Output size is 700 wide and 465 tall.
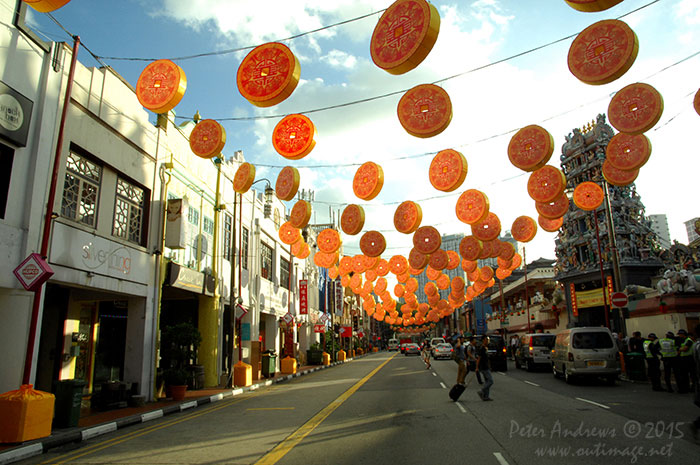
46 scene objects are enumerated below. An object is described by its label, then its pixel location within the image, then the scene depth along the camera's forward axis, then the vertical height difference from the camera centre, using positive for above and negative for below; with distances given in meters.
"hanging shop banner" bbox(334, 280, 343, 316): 53.81 +4.84
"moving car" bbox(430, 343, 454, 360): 40.50 -1.22
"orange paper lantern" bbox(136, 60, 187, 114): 10.23 +5.78
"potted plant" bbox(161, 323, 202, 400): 14.60 -0.27
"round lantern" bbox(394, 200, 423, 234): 16.56 +4.35
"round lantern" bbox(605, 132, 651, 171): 11.05 +4.32
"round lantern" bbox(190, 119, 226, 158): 12.11 +5.39
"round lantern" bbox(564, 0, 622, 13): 6.02 +4.26
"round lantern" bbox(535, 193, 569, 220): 15.48 +4.20
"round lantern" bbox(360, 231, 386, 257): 20.22 +4.14
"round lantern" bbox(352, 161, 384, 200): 13.06 +4.50
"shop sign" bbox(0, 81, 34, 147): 9.61 +4.96
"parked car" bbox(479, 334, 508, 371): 24.03 -1.05
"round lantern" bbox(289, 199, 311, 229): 16.50 +4.52
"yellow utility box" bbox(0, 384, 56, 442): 8.01 -1.14
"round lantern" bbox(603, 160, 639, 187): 12.94 +4.31
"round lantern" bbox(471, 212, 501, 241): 18.50 +4.25
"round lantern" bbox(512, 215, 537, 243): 19.12 +4.36
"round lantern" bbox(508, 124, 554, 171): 10.93 +4.42
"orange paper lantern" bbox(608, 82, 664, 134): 8.95 +4.35
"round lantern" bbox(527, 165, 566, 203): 13.09 +4.26
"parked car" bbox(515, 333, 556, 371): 22.62 -0.77
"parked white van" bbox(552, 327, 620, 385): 15.18 -0.71
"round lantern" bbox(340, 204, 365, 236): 16.61 +4.30
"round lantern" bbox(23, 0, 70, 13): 6.73 +5.02
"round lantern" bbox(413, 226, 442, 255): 19.36 +4.05
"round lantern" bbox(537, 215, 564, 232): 19.08 +4.49
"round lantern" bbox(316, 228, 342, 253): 21.88 +4.66
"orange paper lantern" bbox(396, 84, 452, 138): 9.12 +4.48
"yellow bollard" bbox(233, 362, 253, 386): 18.72 -1.28
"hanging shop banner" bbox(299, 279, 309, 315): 35.72 +3.59
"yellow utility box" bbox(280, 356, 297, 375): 26.11 -1.33
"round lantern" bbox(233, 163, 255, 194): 15.21 +5.43
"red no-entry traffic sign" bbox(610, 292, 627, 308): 17.81 +1.20
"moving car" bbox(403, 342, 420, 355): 52.47 -1.23
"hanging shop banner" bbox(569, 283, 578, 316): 36.16 +2.43
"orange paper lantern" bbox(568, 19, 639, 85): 7.48 +4.59
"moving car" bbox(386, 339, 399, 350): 84.56 -1.17
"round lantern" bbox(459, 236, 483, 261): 20.95 +3.97
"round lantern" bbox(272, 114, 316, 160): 10.71 +4.72
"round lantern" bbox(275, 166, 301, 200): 13.52 +4.67
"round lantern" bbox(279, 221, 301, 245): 23.42 +5.38
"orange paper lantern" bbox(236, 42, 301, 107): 8.39 +4.87
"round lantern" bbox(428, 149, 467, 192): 12.03 +4.36
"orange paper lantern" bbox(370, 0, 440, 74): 6.89 +4.63
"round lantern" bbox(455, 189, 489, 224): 15.21 +4.26
